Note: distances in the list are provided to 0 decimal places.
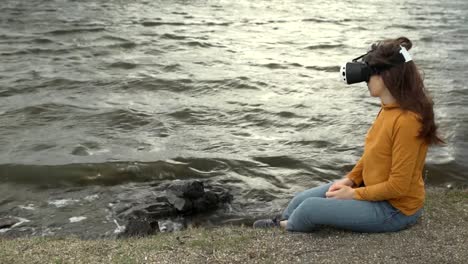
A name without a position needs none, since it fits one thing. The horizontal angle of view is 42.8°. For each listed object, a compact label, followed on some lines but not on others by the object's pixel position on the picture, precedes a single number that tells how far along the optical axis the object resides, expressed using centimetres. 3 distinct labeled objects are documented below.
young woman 486
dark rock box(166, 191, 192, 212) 705
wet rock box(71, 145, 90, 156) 930
